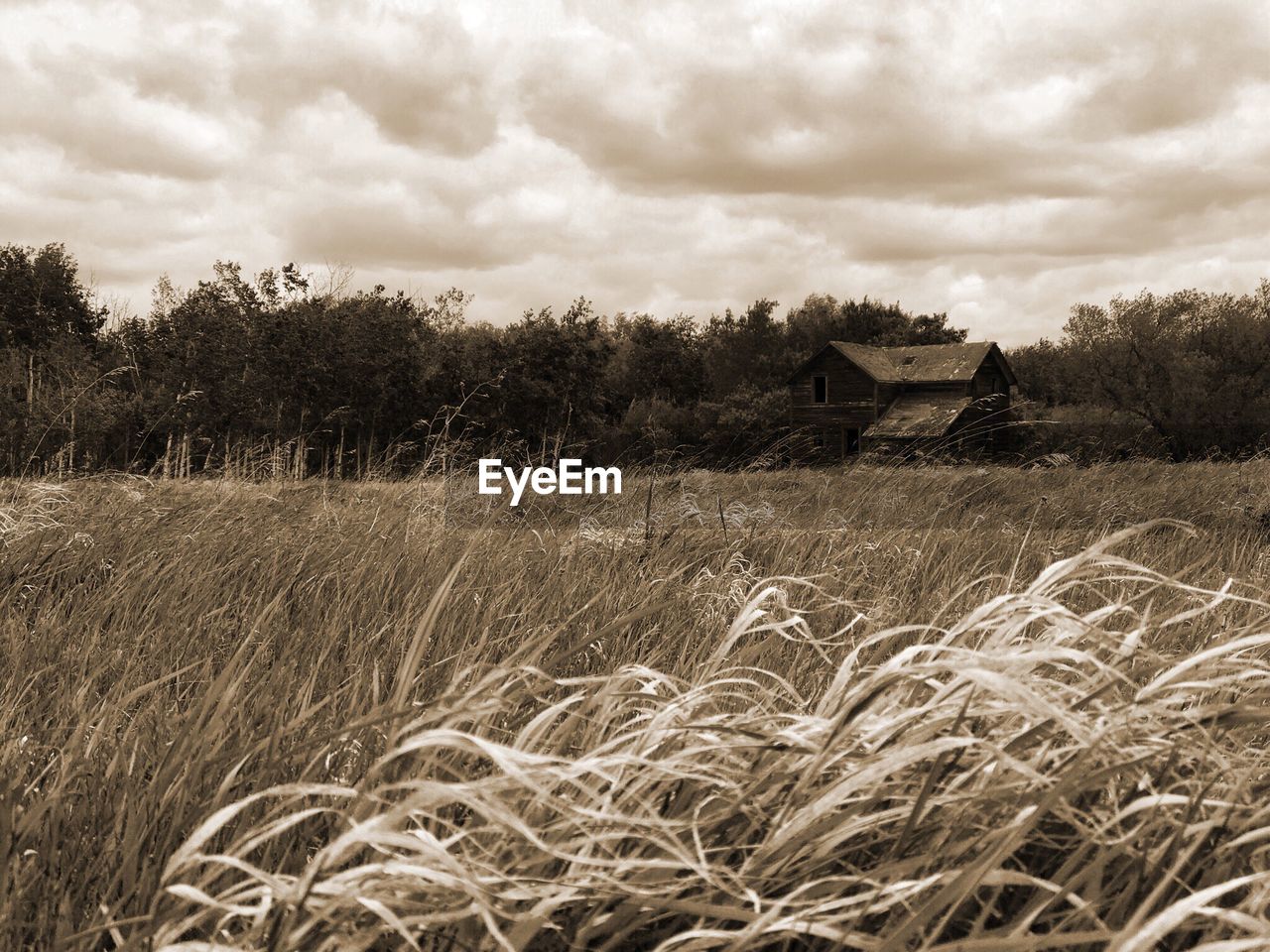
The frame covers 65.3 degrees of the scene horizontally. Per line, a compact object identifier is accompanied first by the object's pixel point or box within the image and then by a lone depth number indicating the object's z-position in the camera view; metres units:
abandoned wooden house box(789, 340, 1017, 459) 44.50
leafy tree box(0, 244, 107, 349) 47.19
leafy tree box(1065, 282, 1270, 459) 42.62
